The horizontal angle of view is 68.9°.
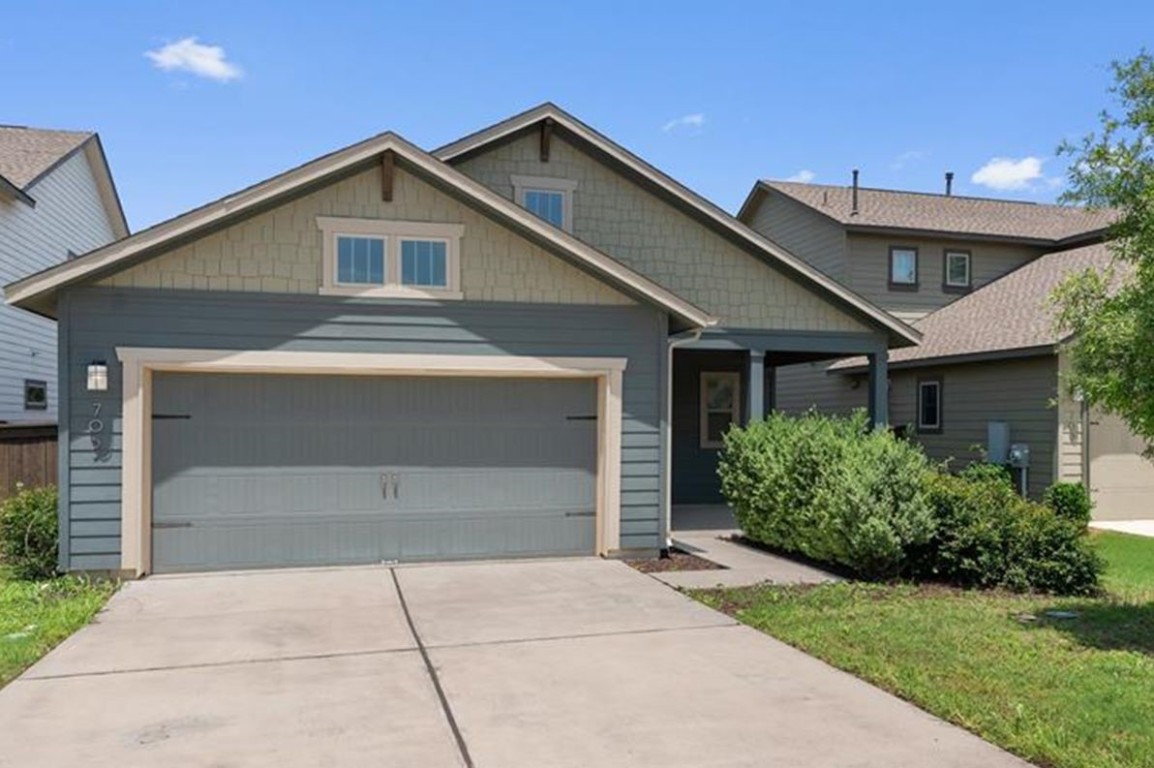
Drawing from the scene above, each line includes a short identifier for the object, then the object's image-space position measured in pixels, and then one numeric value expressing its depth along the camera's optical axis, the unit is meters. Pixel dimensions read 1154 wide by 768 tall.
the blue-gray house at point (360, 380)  8.36
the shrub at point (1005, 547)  8.34
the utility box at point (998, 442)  14.88
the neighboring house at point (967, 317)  14.36
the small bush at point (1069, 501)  13.29
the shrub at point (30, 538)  8.49
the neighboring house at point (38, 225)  15.02
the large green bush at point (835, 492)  8.48
